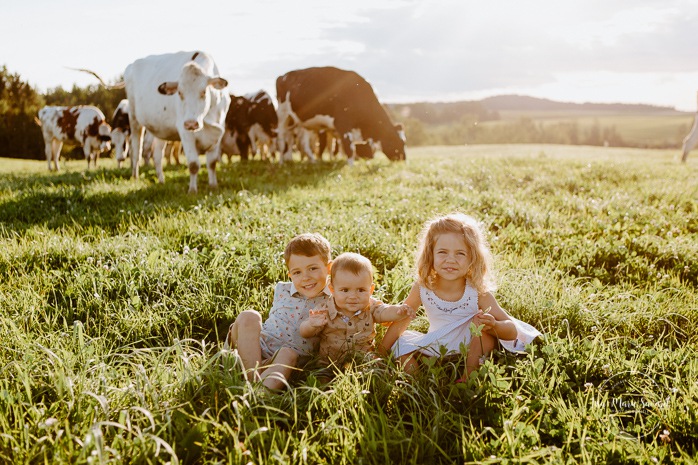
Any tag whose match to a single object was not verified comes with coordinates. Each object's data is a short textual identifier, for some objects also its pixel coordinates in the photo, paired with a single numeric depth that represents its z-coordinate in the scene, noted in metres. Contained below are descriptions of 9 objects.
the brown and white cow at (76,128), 21.52
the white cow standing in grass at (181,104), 9.25
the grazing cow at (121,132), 19.88
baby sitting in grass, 3.34
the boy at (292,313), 3.38
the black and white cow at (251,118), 21.17
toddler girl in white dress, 3.39
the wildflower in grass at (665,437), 2.50
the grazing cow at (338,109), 17.62
